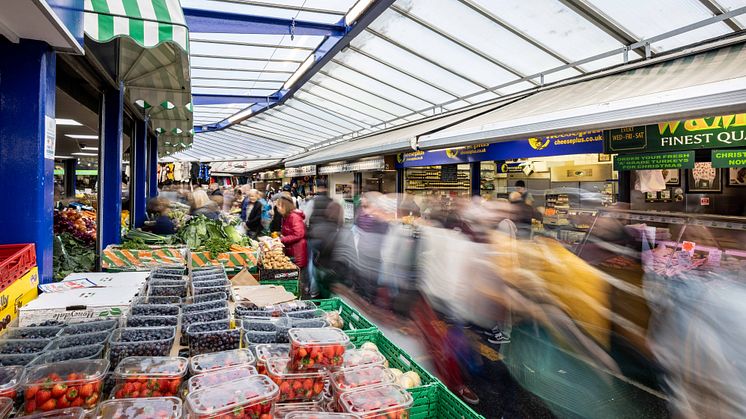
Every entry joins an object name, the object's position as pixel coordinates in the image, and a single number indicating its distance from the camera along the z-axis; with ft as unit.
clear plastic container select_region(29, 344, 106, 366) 5.28
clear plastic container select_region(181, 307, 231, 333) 6.95
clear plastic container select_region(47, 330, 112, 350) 5.80
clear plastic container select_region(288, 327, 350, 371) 5.46
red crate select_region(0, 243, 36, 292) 7.52
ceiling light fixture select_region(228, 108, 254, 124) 42.71
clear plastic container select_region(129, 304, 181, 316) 7.07
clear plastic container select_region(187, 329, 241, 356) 6.08
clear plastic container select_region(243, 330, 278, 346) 6.38
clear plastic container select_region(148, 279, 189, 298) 8.65
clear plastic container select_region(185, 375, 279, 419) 4.31
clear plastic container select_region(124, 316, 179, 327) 6.57
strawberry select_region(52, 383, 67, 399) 4.53
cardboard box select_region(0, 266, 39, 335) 7.32
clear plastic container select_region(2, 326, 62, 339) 6.19
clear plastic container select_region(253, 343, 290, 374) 5.60
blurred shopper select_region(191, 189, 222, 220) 25.52
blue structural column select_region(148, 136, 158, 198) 34.70
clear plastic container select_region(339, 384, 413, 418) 4.81
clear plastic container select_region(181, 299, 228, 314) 7.60
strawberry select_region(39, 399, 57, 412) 4.40
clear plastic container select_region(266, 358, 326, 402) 5.22
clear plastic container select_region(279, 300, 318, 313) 8.31
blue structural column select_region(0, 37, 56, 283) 8.64
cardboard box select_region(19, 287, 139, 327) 7.43
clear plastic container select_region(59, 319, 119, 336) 6.37
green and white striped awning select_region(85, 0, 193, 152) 7.82
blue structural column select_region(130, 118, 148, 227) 24.31
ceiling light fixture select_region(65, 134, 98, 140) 28.38
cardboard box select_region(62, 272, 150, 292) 9.57
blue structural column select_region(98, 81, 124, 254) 16.30
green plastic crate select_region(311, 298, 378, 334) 8.11
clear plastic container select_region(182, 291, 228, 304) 8.39
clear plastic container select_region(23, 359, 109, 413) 4.45
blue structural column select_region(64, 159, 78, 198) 51.06
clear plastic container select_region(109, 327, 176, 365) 5.58
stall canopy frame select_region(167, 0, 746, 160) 15.10
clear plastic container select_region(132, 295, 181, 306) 7.93
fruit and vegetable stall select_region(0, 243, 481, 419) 4.54
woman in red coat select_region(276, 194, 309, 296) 19.48
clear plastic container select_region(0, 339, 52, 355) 5.57
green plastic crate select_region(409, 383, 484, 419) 5.78
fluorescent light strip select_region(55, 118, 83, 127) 21.94
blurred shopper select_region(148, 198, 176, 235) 20.24
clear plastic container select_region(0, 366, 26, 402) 4.48
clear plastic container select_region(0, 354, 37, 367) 5.19
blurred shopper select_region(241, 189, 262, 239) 28.81
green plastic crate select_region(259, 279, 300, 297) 14.48
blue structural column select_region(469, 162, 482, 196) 29.94
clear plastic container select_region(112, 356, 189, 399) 4.91
